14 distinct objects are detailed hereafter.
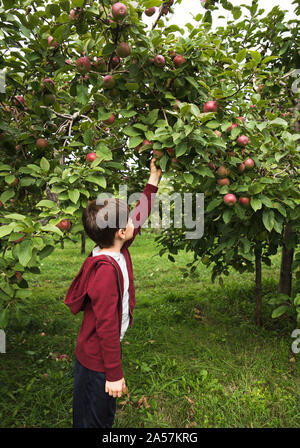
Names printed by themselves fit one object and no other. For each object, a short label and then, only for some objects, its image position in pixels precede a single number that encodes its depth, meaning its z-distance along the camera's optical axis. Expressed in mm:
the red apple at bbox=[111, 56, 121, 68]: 1813
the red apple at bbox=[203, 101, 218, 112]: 1715
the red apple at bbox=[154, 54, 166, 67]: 1638
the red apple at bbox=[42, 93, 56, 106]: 1895
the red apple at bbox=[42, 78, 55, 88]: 1809
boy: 1405
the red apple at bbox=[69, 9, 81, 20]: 1595
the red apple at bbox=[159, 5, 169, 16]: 1887
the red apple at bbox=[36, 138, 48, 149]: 1976
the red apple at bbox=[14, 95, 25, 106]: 2094
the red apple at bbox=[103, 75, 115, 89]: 1720
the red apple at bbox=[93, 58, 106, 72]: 1790
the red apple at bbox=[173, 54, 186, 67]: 1684
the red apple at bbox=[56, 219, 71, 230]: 1635
